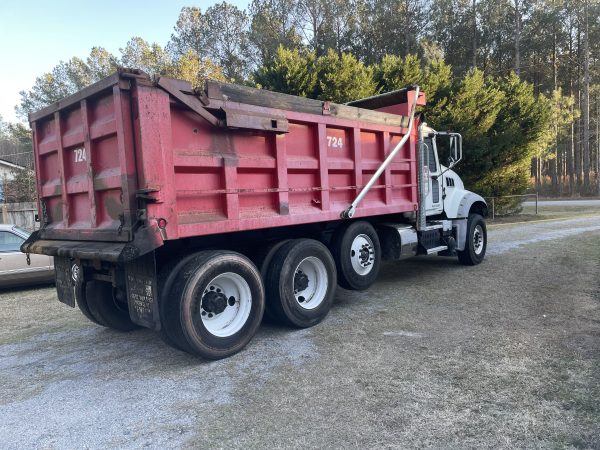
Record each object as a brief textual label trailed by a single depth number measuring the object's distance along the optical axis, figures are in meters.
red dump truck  4.07
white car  8.11
